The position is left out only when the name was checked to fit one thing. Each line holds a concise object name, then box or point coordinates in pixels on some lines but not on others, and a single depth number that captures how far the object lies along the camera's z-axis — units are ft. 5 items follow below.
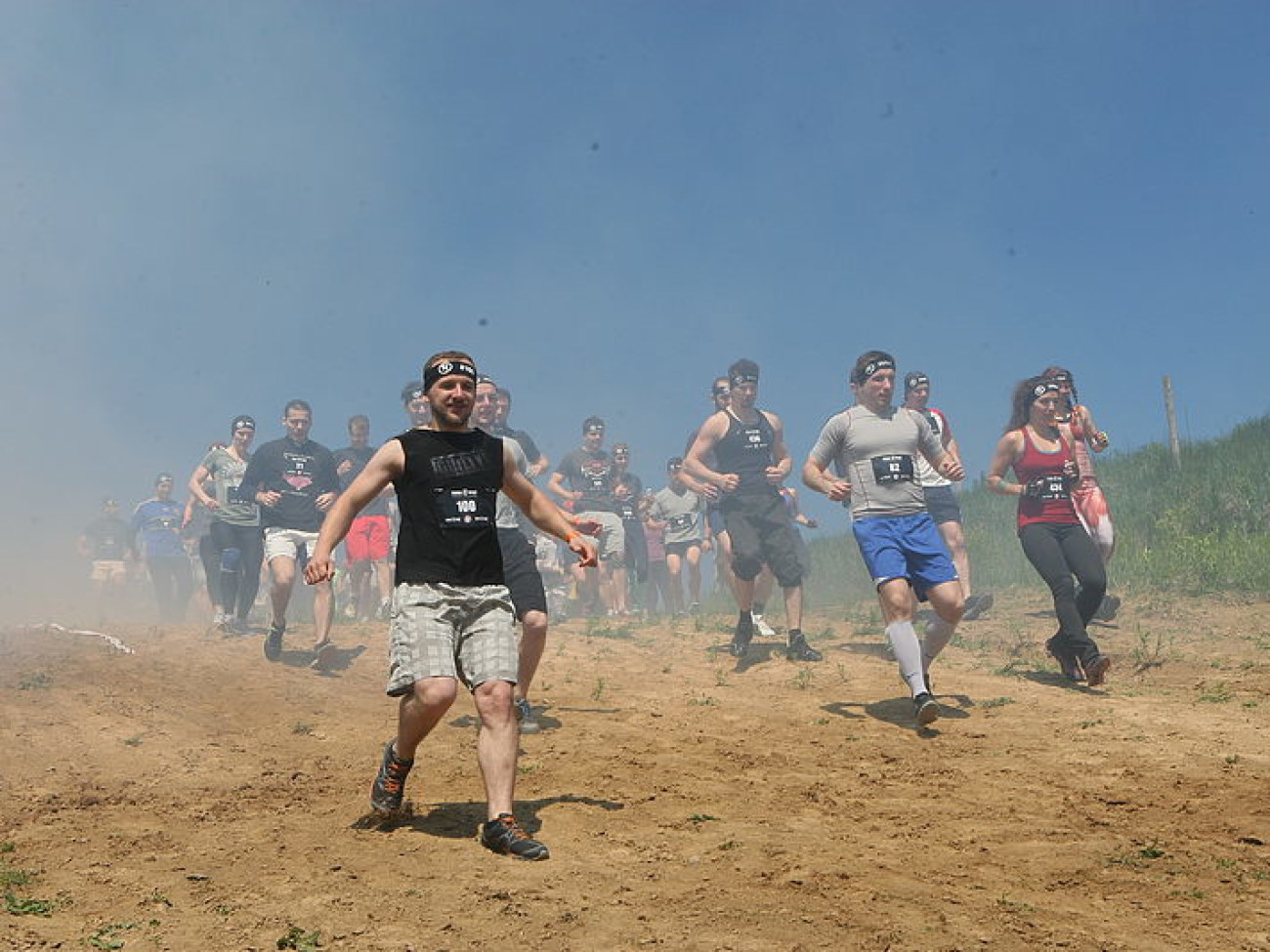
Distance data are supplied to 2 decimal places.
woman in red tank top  25.16
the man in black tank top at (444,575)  13.88
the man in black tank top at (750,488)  30.73
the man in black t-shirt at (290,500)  31.83
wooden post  50.14
